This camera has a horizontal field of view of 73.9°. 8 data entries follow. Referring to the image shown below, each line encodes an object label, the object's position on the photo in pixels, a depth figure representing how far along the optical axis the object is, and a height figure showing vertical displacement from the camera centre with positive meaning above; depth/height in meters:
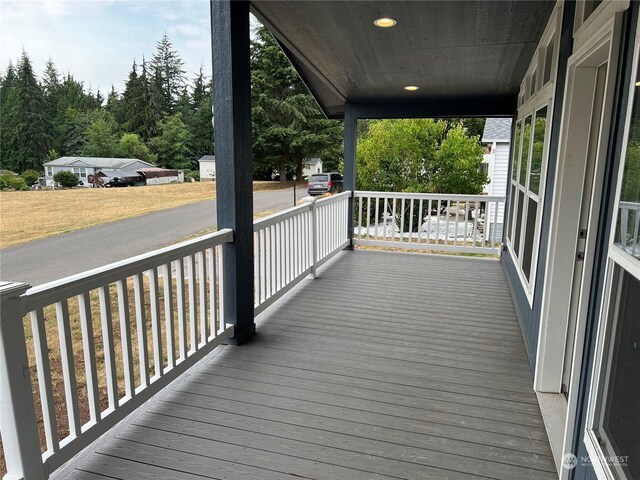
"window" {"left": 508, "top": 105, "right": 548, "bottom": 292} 3.19 -0.22
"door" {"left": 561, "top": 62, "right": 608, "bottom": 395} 2.22 -0.21
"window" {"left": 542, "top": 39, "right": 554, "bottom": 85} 3.04 +0.77
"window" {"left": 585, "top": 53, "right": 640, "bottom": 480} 1.22 -0.53
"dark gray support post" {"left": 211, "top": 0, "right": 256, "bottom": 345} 2.88 +0.12
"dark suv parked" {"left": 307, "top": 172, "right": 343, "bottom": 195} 12.33 -0.50
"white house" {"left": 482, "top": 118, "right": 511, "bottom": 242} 10.63 +0.22
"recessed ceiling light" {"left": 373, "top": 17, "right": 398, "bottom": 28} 3.29 +1.12
